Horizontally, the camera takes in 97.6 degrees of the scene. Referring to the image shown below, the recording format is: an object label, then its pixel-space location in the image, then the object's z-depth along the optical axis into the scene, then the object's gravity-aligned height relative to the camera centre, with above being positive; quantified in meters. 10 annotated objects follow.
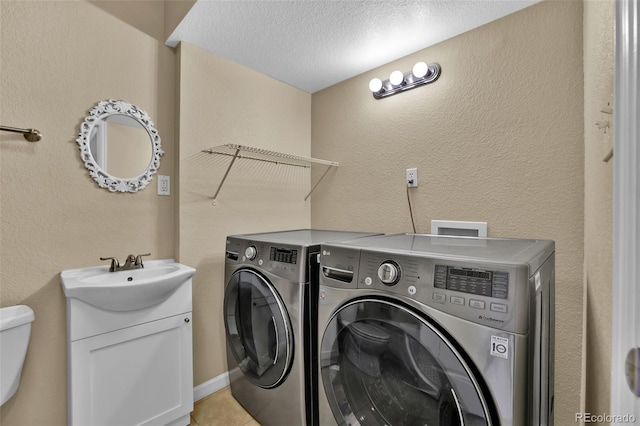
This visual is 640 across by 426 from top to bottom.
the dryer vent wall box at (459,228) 1.62 -0.09
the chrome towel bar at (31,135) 1.32 +0.37
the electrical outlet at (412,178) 1.89 +0.24
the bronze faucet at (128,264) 1.53 -0.29
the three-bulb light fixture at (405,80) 1.79 +0.90
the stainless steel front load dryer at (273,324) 1.35 -0.59
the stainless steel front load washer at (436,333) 0.74 -0.38
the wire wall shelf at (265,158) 1.87 +0.43
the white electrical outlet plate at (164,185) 1.79 +0.18
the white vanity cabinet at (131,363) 1.29 -0.77
